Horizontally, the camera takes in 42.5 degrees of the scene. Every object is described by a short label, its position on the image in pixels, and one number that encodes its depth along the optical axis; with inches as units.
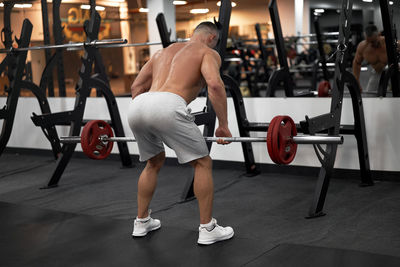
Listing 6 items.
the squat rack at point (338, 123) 127.3
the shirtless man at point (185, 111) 108.0
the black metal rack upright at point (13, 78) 185.0
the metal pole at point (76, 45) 169.5
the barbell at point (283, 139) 105.7
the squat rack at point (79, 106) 176.2
